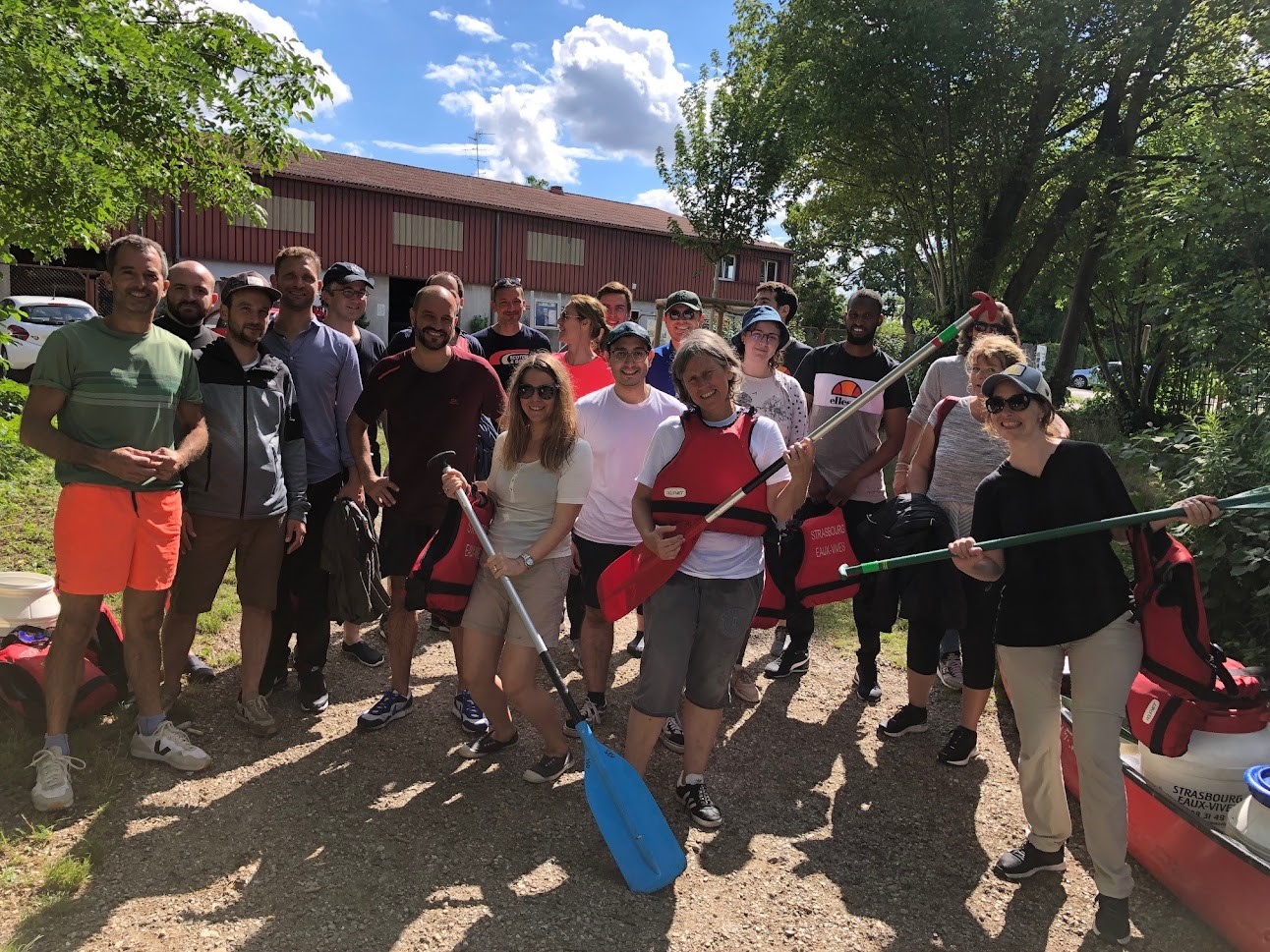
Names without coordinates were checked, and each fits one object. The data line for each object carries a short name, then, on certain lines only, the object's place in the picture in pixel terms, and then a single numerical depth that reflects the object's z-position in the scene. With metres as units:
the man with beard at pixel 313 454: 4.15
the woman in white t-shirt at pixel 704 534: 3.29
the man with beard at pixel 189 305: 3.79
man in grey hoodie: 3.71
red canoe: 2.63
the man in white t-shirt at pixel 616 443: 3.94
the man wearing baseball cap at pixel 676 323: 5.07
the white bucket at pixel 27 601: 4.10
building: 25.48
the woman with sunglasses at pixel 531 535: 3.52
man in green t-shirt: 3.19
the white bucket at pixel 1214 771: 3.05
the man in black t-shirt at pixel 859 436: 4.64
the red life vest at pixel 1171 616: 2.72
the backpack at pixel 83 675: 3.68
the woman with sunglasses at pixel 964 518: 3.94
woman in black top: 2.81
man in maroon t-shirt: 4.01
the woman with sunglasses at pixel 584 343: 5.02
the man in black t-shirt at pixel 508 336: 5.75
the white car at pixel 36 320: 15.02
